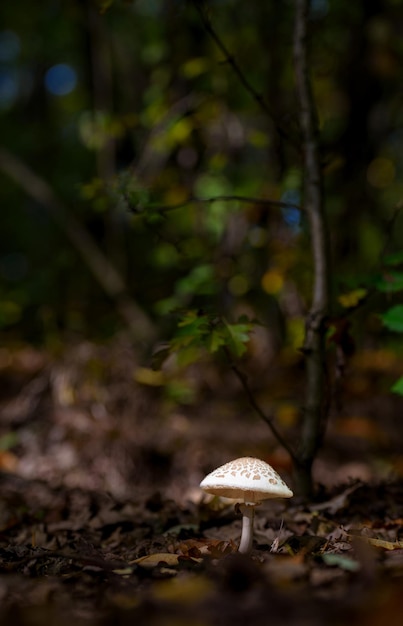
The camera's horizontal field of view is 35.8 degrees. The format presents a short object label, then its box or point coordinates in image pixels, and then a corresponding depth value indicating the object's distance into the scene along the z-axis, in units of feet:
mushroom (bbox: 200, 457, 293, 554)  6.82
